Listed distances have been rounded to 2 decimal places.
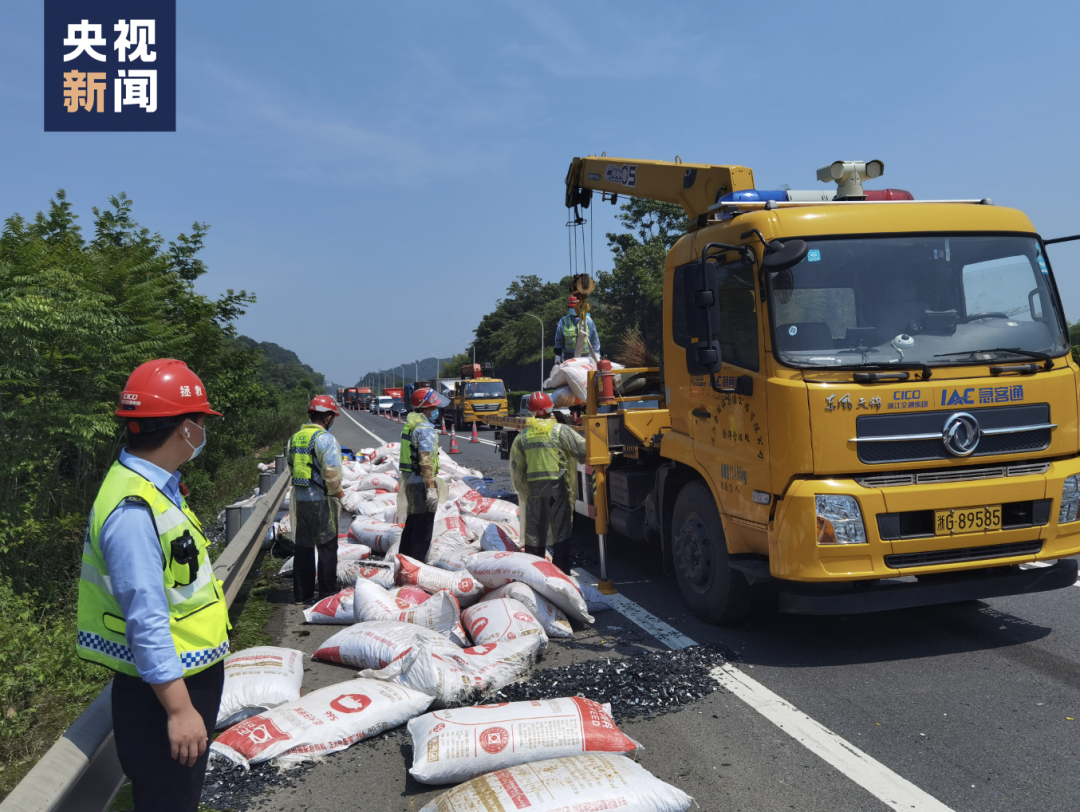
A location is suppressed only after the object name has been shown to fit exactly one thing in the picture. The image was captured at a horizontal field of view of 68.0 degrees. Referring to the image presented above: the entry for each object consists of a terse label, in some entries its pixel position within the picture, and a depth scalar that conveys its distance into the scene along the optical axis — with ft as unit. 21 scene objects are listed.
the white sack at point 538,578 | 18.53
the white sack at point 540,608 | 18.10
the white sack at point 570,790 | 9.50
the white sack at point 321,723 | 12.24
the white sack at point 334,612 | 20.13
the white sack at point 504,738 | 11.36
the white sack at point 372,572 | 22.03
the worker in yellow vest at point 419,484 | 24.77
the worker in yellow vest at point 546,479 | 23.24
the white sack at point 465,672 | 13.91
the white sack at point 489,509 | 30.68
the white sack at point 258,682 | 13.50
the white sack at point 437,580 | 19.94
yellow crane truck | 15.26
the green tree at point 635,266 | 152.97
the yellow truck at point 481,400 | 110.32
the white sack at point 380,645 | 15.43
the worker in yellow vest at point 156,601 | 7.14
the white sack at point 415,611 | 17.85
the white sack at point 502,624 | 16.12
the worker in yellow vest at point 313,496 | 22.18
